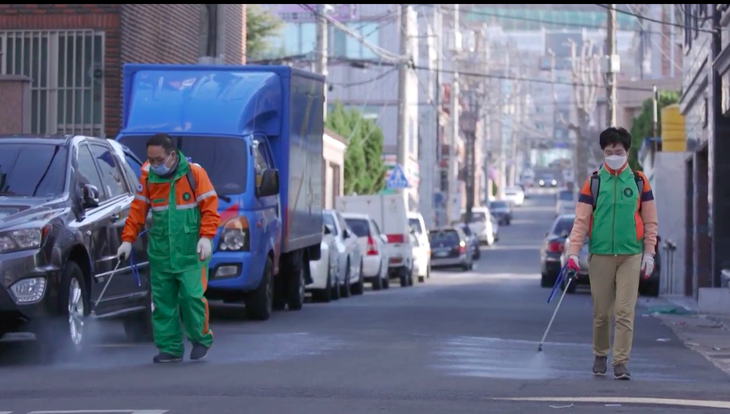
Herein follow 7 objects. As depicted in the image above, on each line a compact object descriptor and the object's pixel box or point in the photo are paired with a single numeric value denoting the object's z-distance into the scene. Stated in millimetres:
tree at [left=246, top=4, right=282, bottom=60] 51375
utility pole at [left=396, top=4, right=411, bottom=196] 46531
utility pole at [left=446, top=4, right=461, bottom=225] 75688
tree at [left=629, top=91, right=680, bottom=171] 46862
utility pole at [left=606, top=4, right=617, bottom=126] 44406
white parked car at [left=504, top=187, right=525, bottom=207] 116606
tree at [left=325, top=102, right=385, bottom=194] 53844
